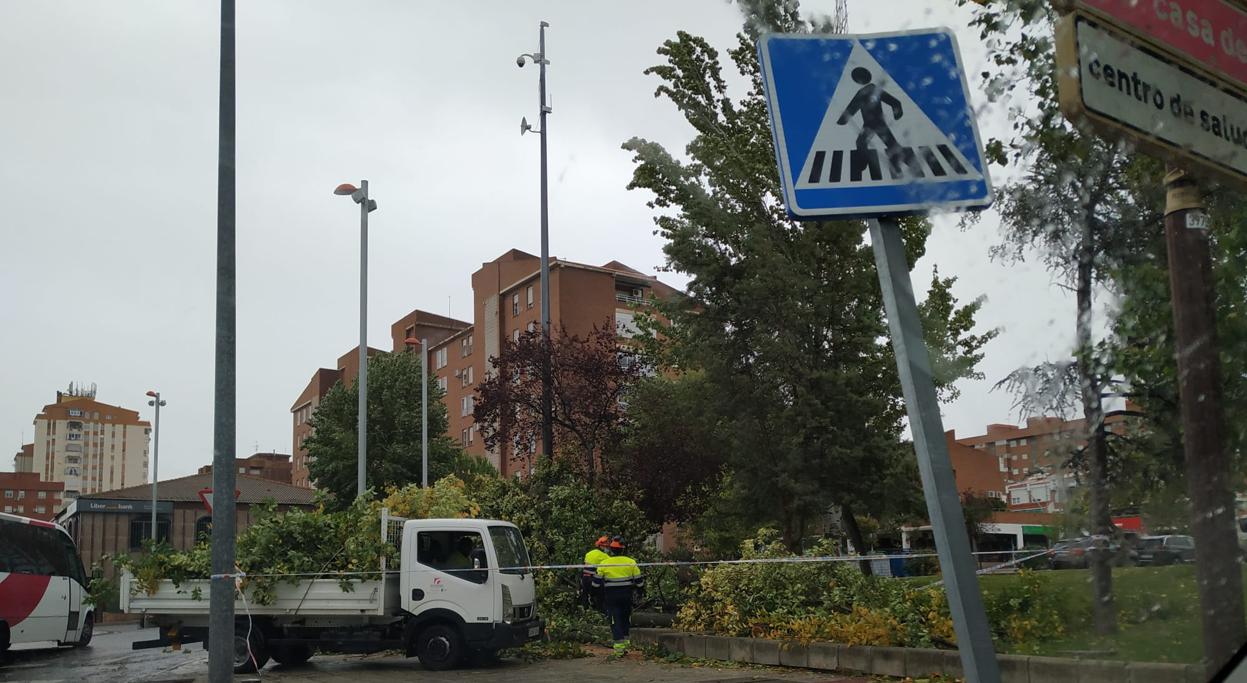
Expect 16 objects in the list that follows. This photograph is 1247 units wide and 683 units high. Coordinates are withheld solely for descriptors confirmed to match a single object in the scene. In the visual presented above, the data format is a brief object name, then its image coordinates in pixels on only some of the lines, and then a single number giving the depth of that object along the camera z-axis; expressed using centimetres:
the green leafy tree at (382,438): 4428
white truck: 1394
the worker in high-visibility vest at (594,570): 1488
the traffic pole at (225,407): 938
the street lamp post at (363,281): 2284
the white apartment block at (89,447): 15288
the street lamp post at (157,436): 4539
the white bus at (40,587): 1954
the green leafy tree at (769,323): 1455
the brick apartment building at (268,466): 12000
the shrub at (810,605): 1020
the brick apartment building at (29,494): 13625
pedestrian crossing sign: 209
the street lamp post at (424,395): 3592
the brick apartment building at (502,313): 5944
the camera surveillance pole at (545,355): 1942
